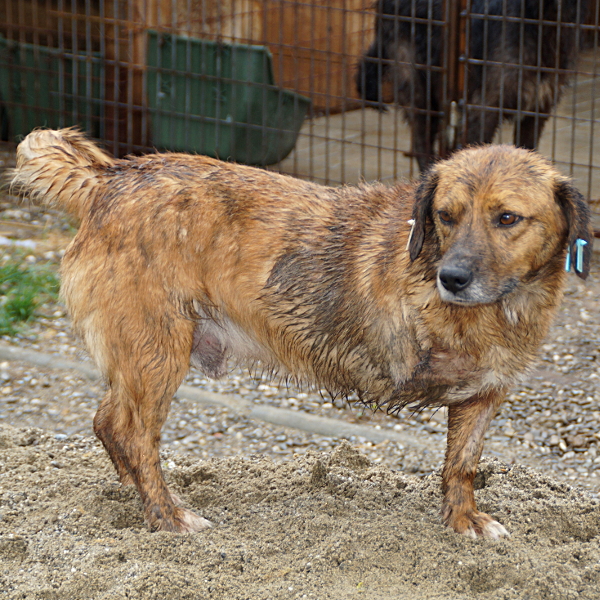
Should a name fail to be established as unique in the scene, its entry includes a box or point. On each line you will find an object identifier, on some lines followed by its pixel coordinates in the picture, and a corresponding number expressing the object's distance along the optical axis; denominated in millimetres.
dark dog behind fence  6770
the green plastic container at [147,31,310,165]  7605
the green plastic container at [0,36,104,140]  7992
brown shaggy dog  3480
